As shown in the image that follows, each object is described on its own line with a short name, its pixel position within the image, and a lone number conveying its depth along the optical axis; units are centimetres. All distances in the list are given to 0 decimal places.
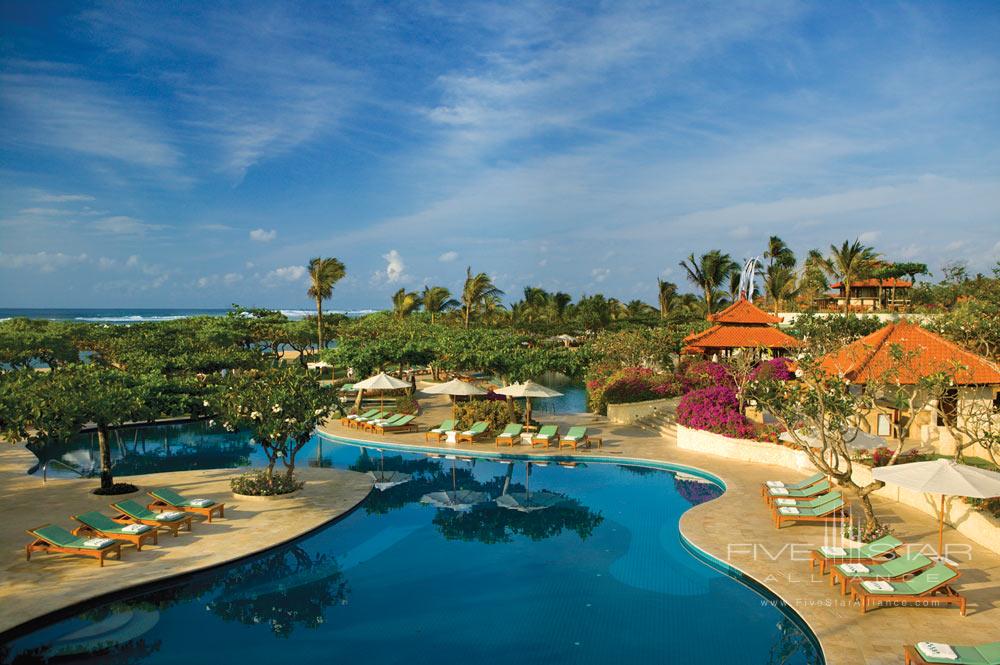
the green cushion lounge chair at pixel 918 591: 942
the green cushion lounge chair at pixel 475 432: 2192
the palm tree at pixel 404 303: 6066
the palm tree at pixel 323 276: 4275
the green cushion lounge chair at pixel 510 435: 2141
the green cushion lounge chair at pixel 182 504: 1379
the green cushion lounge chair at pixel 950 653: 752
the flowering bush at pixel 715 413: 1995
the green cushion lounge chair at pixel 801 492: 1431
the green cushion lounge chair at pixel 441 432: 2243
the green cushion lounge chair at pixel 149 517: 1293
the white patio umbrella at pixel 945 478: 1044
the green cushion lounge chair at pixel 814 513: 1314
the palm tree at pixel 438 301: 6216
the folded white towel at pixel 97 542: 1151
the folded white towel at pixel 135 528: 1216
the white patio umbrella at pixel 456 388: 2453
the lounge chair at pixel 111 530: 1209
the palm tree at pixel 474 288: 4900
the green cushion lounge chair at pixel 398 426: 2383
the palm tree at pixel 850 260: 4512
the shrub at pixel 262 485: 1568
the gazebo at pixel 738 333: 2909
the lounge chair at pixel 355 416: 2483
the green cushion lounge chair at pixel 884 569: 991
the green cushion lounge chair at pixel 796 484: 1480
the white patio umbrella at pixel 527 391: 2259
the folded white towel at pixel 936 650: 761
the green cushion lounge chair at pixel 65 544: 1146
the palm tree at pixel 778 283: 4800
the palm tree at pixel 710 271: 4269
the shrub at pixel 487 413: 2298
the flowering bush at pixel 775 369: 2558
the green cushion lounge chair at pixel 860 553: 1077
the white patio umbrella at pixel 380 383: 2561
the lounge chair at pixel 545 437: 2117
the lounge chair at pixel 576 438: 2102
